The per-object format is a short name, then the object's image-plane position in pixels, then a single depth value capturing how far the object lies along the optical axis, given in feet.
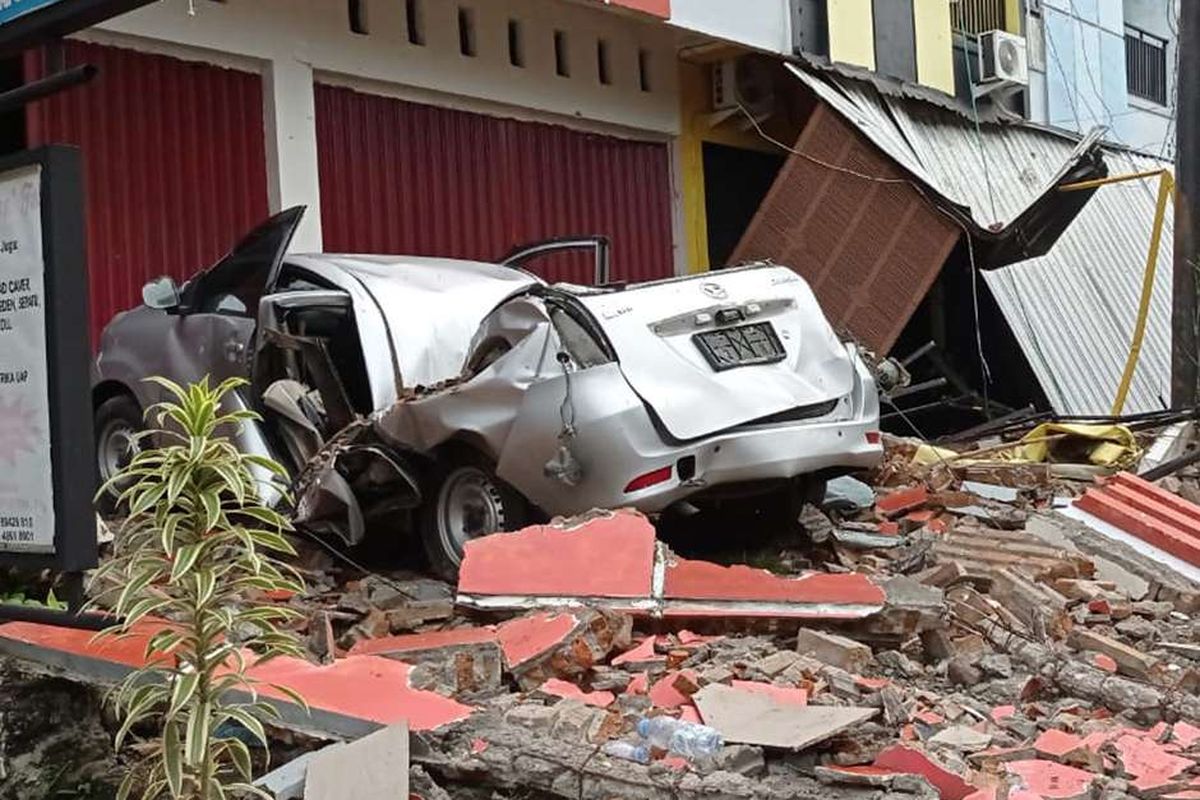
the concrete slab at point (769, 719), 13.37
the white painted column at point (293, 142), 35.06
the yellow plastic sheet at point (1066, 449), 32.86
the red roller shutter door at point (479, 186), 37.47
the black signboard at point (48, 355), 14.70
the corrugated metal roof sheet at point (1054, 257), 46.42
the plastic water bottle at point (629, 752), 13.64
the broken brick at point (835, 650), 16.80
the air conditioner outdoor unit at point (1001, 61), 54.75
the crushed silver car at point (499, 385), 21.17
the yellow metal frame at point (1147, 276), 40.81
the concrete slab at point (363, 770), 13.02
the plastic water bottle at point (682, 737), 13.52
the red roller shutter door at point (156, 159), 31.73
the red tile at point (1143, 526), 25.40
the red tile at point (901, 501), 27.81
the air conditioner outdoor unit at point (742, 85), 48.98
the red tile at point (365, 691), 14.44
